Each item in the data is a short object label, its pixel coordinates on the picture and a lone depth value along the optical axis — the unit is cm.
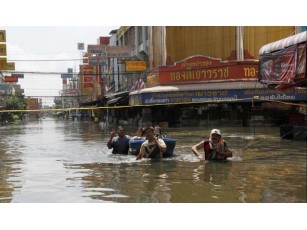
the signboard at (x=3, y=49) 3512
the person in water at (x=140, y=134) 1579
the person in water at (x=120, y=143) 1581
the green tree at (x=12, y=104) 9462
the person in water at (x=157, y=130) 1643
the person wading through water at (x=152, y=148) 1332
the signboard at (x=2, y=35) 3571
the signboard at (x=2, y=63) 3466
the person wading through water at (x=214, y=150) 1265
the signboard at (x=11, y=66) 4122
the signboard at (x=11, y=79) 5076
